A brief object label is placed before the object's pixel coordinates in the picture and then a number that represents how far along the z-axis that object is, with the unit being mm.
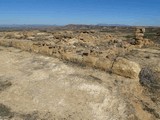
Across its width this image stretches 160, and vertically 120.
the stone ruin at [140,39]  25608
